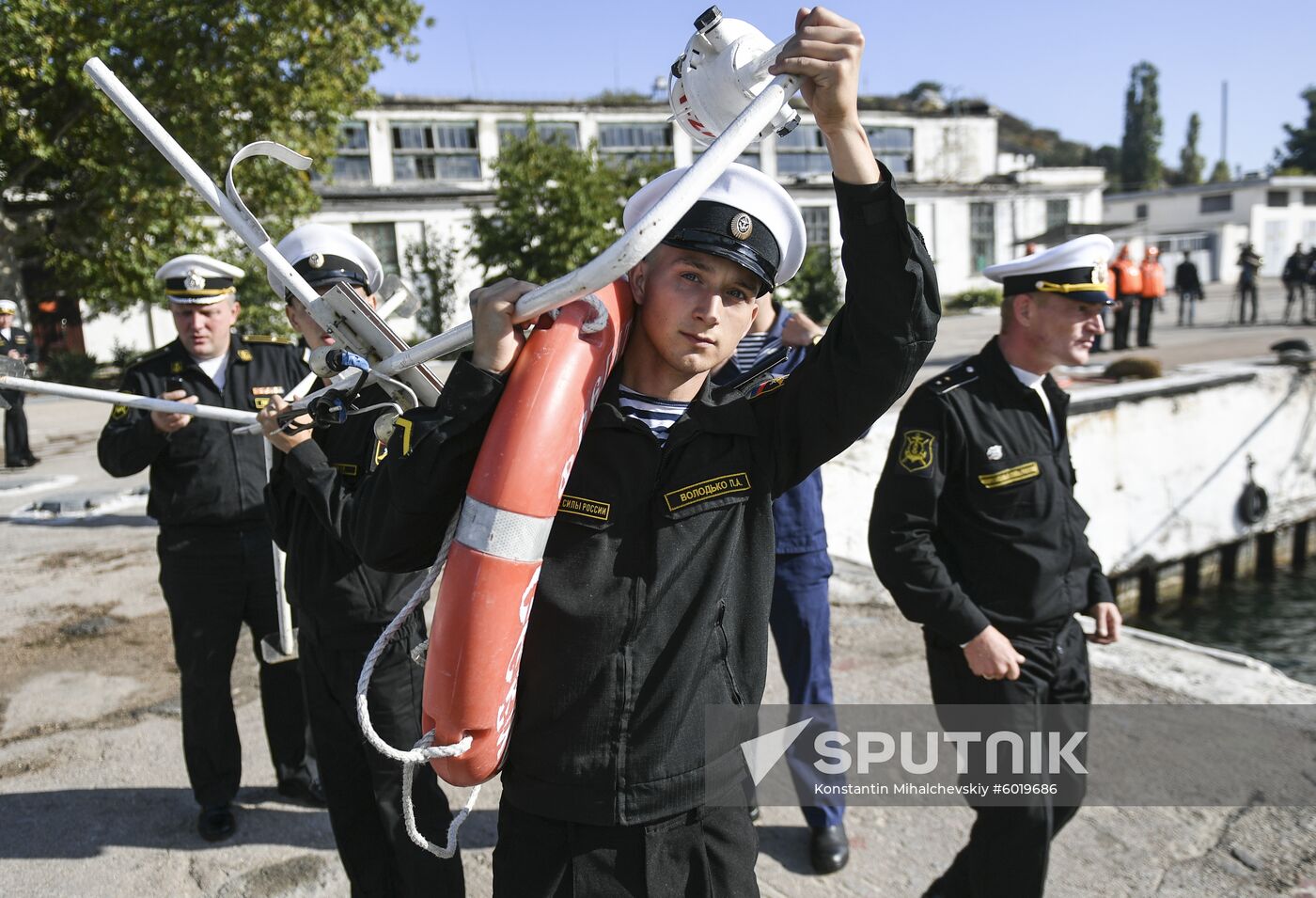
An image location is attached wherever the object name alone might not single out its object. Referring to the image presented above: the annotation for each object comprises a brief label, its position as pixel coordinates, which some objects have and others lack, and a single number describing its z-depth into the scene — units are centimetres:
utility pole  8944
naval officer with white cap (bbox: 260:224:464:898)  292
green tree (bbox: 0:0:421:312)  1683
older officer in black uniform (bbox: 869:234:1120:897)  298
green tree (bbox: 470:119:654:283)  2334
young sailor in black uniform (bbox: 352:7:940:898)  187
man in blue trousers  393
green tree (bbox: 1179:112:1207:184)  8794
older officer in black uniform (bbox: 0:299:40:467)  1188
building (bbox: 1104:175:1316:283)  4597
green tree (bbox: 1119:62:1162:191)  8331
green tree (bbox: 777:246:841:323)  2766
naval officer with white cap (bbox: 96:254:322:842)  394
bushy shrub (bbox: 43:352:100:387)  2214
